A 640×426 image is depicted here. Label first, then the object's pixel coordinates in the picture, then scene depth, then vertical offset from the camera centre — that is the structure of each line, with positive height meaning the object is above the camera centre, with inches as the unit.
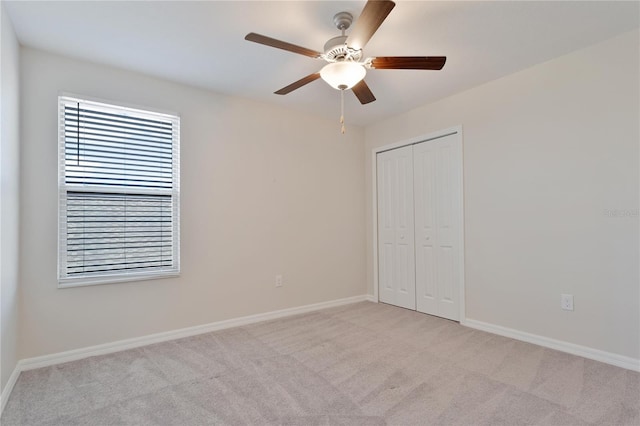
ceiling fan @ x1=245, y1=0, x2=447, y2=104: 75.6 +39.3
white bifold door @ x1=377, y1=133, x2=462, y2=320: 141.7 -4.3
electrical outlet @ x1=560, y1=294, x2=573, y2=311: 107.5 -27.8
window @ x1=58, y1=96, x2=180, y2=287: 106.8 +8.5
